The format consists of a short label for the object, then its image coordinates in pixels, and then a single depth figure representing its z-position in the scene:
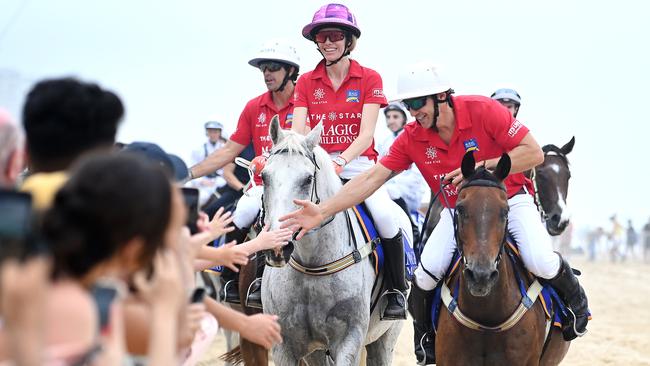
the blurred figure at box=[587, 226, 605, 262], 54.56
